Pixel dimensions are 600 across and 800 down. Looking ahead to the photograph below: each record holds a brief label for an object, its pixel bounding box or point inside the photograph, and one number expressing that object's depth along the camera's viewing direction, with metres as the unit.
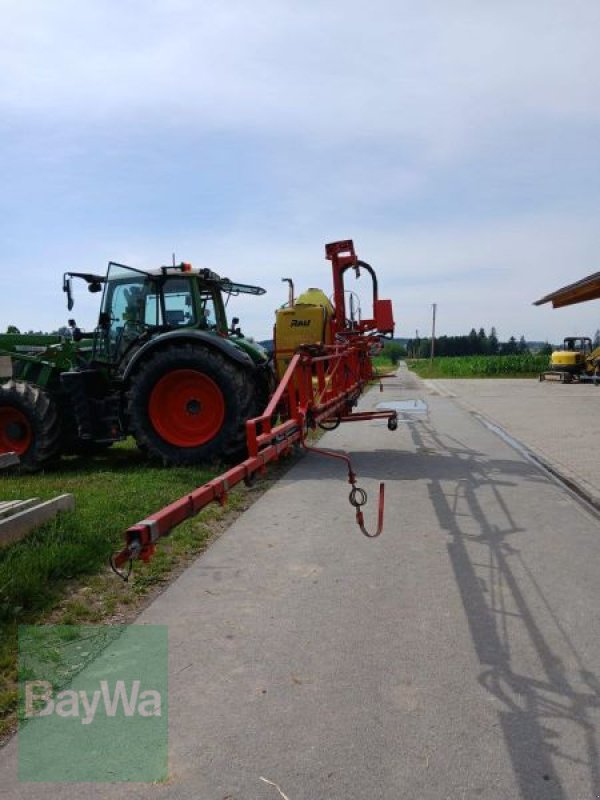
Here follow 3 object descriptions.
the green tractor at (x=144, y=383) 7.91
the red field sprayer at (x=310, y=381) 2.99
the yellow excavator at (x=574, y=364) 30.57
